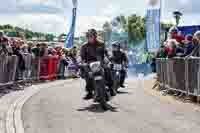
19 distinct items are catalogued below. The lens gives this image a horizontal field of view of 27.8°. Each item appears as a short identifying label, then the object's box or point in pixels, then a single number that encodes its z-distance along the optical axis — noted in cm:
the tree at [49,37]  5129
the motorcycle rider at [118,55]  1442
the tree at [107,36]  3654
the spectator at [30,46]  1841
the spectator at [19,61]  1608
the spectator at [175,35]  1447
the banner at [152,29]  2345
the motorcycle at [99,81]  990
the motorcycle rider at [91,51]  1042
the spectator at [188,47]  1220
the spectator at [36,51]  1892
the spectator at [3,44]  1413
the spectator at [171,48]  1359
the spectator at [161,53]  1511
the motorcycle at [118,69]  1402
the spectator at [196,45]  1156
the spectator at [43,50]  1941
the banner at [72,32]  2839
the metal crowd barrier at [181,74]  1125
